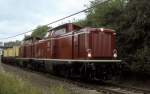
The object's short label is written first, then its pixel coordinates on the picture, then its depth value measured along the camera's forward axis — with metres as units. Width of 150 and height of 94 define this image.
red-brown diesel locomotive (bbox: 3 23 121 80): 9.08
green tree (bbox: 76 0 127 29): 11.07
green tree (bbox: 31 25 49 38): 34.61
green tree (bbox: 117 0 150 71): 9.03
